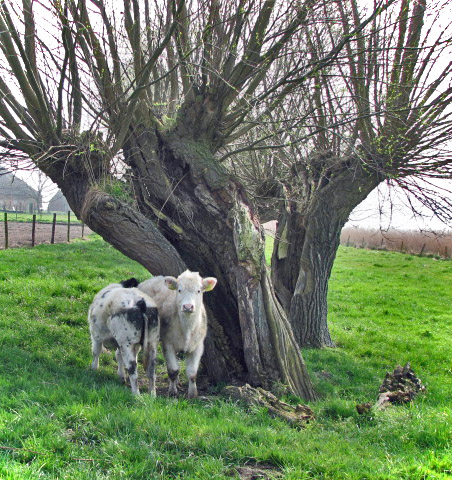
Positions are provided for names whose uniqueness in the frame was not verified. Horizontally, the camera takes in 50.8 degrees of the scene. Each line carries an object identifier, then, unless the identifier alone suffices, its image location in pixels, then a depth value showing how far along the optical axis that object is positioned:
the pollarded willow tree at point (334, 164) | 9.00
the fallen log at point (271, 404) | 5.78
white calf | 6.89
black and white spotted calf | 6.57
